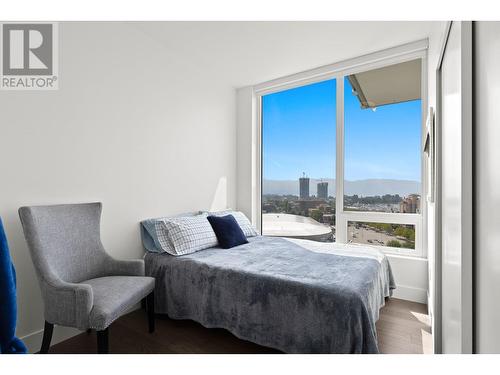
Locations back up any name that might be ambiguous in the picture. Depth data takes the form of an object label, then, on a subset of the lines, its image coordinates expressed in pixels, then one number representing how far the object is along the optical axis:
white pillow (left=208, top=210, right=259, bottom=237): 3.45
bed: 1.71
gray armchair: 1.76
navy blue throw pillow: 2.95
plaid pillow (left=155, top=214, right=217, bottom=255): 2.68
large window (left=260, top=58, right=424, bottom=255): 3.21
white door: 0.90
